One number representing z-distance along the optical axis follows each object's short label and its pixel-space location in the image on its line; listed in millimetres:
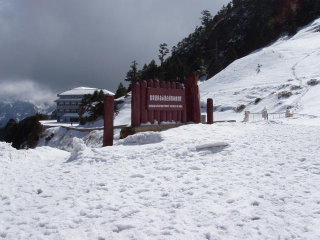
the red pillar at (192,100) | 15734
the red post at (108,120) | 12148
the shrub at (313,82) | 39225
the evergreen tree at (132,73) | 85562
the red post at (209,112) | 19016
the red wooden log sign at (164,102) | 13156
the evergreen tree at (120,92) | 73288
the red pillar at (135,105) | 12992
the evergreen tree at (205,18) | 109538
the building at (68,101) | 96312
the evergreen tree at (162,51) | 96875
